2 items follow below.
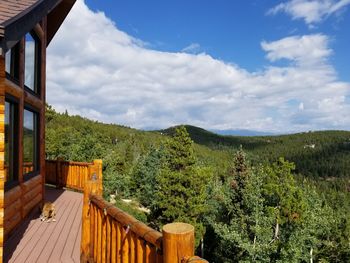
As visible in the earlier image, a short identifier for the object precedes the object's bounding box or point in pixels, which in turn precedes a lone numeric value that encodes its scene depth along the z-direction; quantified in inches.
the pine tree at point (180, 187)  1338.6
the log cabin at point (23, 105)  202.4
